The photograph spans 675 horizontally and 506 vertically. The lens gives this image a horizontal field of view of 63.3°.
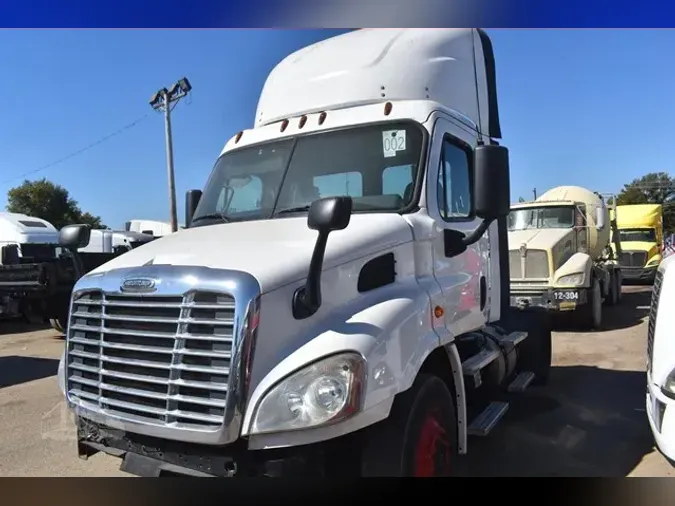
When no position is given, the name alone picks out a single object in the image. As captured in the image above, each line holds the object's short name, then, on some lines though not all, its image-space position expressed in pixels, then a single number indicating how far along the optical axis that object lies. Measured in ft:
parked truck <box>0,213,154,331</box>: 33.94
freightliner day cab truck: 8.12
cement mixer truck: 32.68
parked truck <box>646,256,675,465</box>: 10.56
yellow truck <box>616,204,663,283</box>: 62.44
